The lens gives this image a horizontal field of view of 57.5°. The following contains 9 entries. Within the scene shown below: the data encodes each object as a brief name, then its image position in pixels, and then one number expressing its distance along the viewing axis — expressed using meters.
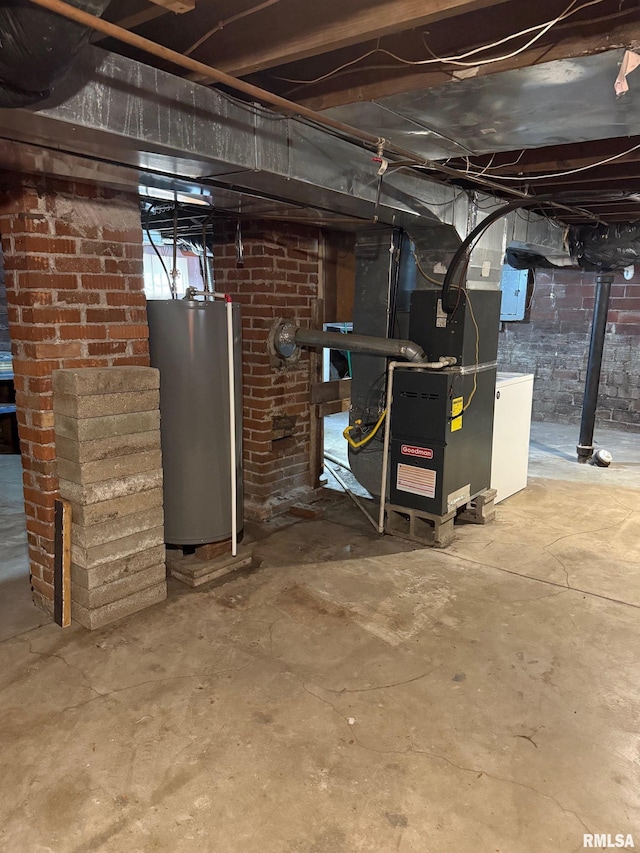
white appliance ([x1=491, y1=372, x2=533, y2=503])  3.99
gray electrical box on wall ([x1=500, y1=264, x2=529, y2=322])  5.93
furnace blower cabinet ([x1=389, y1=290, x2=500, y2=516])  3.32
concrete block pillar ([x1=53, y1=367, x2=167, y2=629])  2.38
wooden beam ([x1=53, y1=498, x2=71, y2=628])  2.45
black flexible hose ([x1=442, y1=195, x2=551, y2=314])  2.91
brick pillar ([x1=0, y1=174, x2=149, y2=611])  2.33
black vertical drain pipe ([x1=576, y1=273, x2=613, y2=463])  5.26
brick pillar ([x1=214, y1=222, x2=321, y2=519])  3.71
